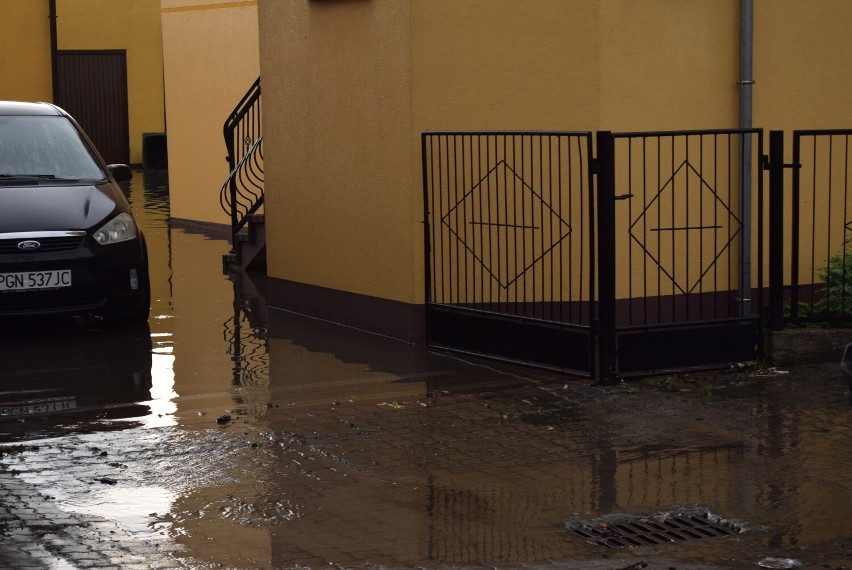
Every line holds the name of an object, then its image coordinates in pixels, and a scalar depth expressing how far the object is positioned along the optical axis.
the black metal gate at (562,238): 16.82
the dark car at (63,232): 18.41
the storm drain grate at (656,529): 10.51
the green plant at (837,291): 16.79
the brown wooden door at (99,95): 60.43
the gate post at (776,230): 16.17
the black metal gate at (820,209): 19.08
